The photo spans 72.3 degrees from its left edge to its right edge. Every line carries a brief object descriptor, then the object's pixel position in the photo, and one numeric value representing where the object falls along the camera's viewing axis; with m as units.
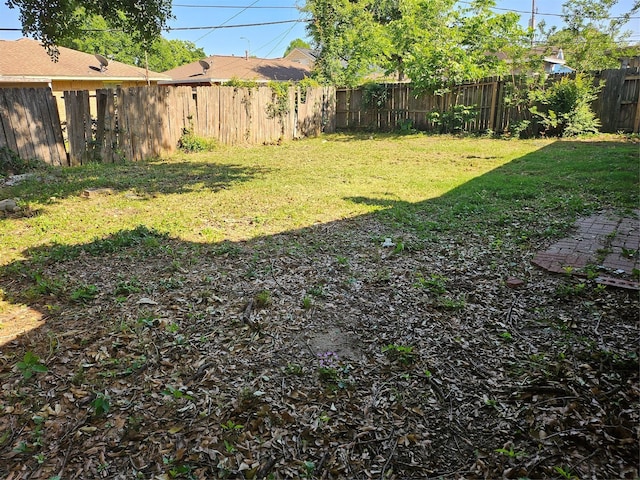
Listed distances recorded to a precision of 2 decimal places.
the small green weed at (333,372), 2.30
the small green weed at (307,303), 3.12
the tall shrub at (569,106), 11.01
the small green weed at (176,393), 2.22
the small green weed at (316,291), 3.31
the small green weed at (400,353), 2.46
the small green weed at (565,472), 1.64
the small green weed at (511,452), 1.78
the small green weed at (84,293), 3.23
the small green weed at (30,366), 2.38
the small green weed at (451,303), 3.02
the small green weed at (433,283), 3.29
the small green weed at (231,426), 2.00
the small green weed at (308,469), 1.77
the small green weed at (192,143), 10.75
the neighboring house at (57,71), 14.62
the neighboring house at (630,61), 18.72
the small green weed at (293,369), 2.39
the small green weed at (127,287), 3.36
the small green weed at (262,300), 3.14
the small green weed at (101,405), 2.11
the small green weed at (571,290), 3.04
